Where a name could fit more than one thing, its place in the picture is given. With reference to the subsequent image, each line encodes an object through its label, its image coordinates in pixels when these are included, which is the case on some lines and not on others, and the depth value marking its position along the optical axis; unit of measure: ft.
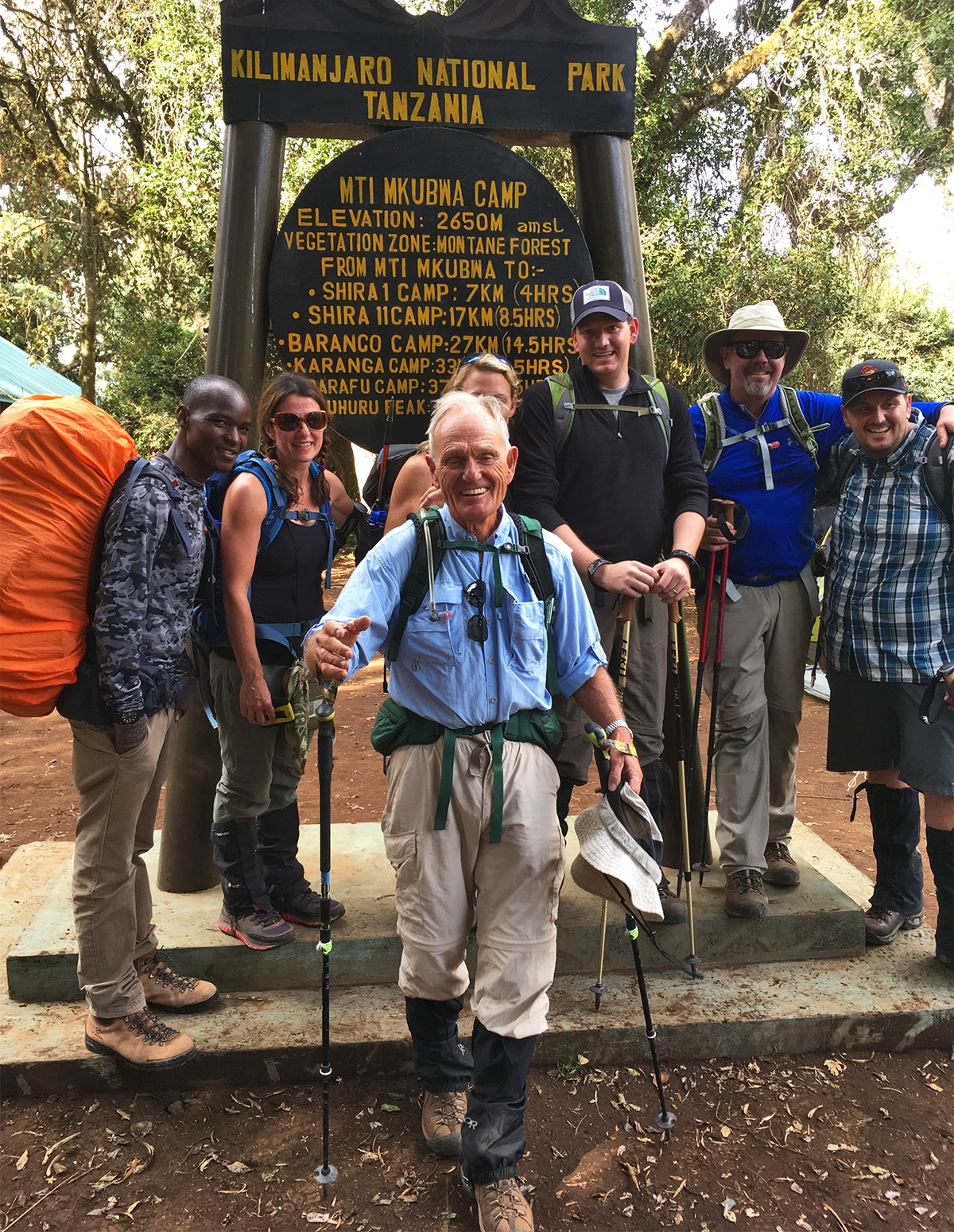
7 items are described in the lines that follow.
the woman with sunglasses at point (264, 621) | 11.40
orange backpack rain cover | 9.25
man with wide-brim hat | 13.44
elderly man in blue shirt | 8.89
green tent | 48.84
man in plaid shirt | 12.71
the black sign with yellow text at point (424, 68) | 13.70
